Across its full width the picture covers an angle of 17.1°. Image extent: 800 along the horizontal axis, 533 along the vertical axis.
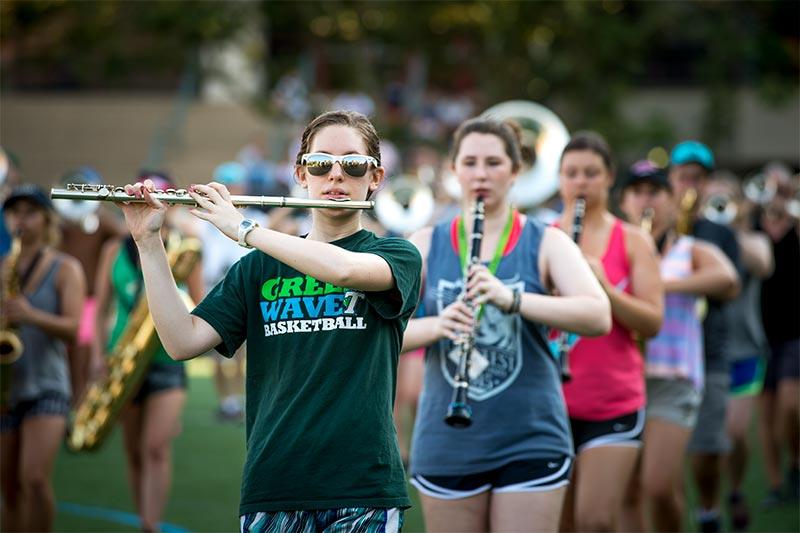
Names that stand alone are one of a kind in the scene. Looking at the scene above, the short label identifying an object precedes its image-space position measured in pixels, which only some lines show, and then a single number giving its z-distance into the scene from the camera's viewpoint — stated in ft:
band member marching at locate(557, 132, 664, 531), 40.63
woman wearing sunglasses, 26.19
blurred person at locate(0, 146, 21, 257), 64.98
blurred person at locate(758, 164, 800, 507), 66.15
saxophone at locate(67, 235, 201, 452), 54.39
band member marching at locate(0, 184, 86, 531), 48.89
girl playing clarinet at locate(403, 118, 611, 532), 34.11
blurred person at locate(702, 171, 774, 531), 62.97
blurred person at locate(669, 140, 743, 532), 54.39
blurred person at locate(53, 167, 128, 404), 71.94
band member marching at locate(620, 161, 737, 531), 47.81
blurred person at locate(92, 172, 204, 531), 53.89
